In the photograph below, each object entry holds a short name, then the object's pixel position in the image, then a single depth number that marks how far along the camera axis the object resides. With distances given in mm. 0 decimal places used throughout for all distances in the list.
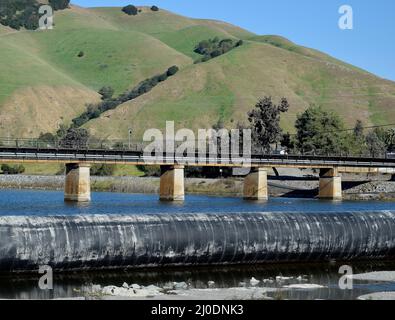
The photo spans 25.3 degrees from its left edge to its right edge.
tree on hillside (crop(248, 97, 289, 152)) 166000
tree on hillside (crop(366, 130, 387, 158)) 173000
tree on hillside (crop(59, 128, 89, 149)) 183150
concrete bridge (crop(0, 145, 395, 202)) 107125
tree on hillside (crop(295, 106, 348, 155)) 162250
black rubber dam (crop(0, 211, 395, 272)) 38656
